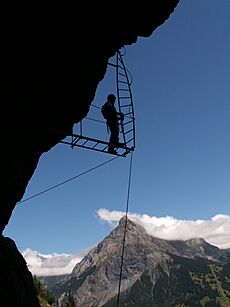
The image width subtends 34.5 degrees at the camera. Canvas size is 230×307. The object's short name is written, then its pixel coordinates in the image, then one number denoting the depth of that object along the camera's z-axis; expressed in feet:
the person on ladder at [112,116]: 48.73
